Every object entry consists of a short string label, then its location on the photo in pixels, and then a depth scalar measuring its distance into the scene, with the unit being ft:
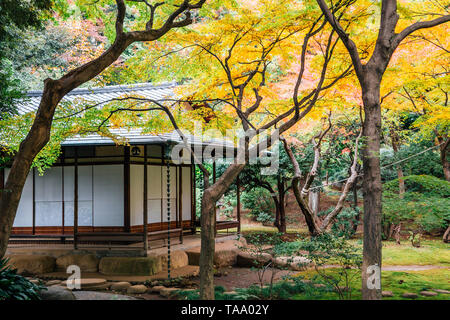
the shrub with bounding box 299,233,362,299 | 23.43
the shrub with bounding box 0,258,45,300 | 18.97
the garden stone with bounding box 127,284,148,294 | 27.94
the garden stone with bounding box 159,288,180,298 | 27.07
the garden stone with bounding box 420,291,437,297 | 25.46
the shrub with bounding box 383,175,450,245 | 27.07
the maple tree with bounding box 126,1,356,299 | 22.55
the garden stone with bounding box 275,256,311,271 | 35.13
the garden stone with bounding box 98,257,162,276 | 33.73
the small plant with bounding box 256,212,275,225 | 52.77
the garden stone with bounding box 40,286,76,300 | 21.91
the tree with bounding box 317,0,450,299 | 20.74
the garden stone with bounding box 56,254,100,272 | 35.63
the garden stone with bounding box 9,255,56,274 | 35.42
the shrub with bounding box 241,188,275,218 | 64.75
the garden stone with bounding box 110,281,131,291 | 28.86
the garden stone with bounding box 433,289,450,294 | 26.13
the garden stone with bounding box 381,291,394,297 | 25.31
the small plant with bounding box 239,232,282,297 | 26.00
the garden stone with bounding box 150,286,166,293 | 28.25
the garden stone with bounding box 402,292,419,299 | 24.95
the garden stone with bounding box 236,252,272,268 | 37.91
